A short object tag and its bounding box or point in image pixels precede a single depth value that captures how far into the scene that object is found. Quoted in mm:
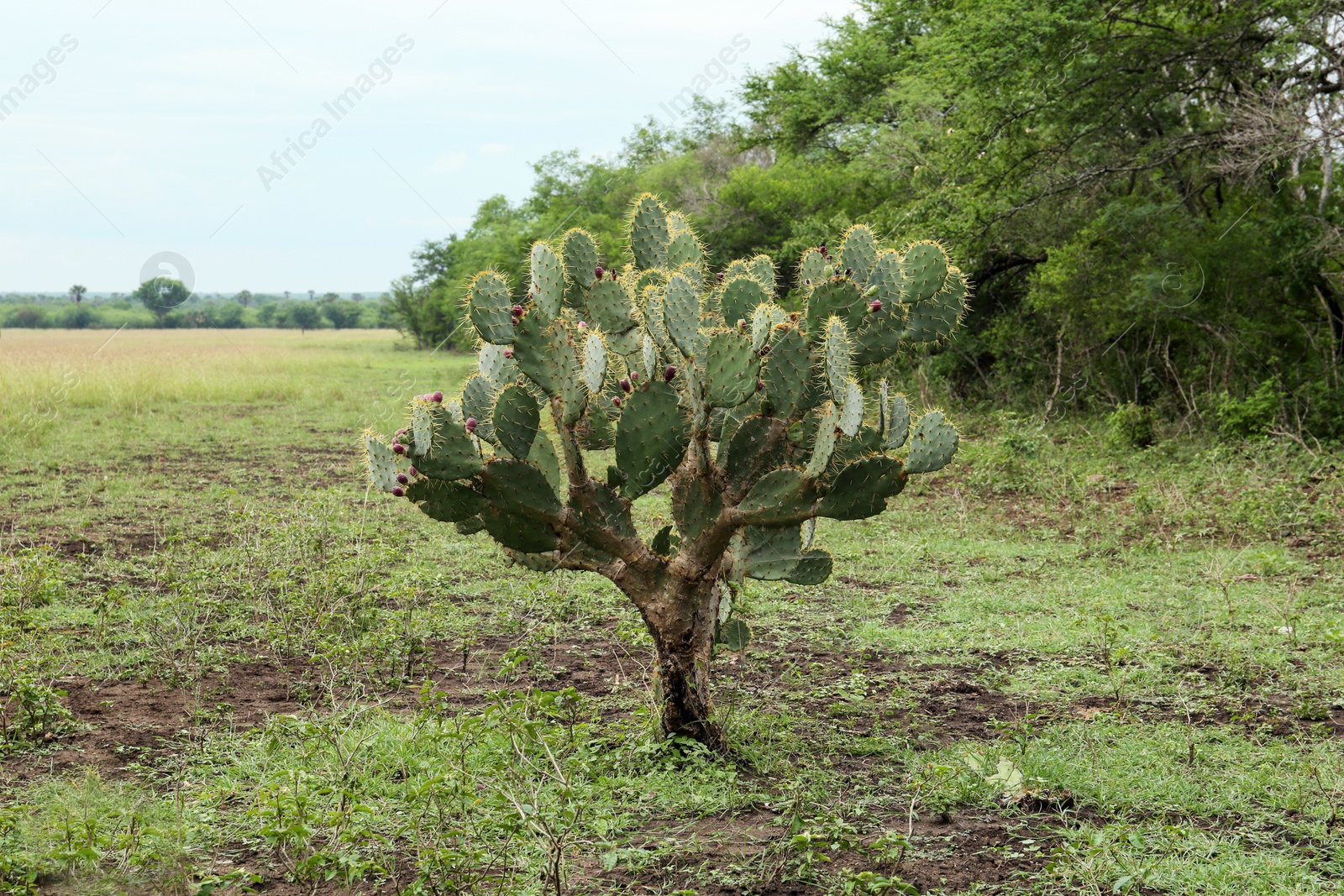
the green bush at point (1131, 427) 11047
